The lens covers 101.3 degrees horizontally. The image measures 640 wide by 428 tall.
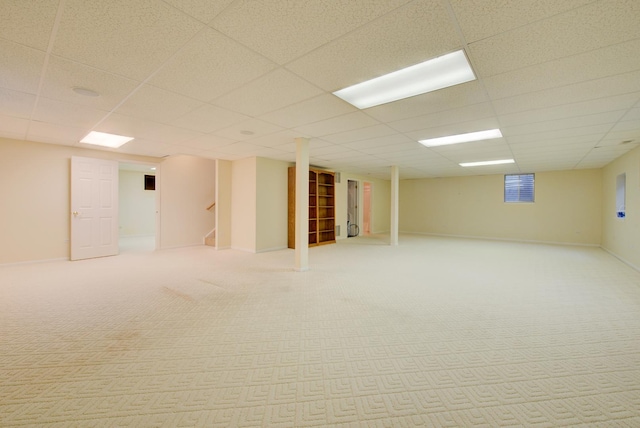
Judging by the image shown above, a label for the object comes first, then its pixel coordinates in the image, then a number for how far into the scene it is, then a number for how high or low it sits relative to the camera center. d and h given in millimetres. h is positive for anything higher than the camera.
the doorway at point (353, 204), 10367 +305
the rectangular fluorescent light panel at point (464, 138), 4480 +1367
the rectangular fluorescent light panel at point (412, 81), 2431 +1361
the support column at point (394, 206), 8156 +181
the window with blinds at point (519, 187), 9047 +870
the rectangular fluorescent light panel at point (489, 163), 6941 +1379
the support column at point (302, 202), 4840 +171
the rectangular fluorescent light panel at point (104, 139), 5000 +1435
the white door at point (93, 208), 5699 +69
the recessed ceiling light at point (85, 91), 2787 +1303
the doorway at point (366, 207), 11177 +207
